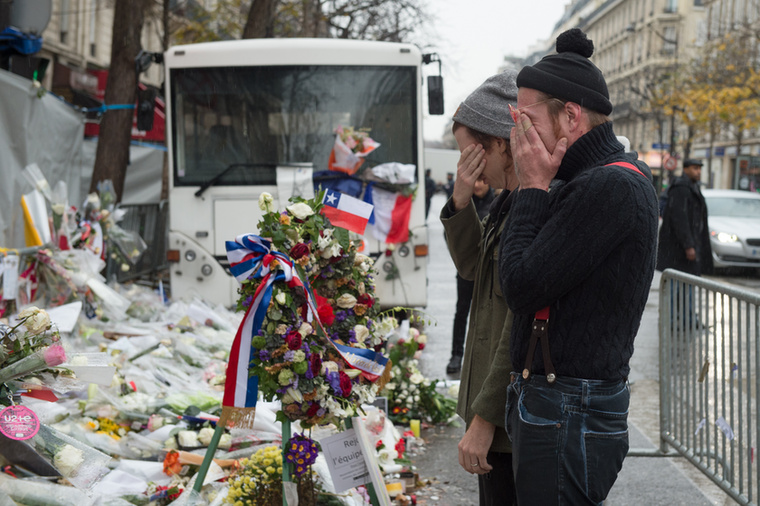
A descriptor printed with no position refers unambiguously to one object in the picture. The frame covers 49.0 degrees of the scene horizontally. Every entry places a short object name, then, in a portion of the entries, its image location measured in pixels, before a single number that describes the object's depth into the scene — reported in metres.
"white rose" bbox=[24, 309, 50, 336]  2.55
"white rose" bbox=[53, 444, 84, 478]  2.82
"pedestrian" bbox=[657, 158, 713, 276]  9.11
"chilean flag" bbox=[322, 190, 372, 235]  3.79
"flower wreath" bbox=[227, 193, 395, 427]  3.38
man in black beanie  2.06
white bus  8.73
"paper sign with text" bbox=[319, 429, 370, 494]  3.49
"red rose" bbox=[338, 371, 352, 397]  3.46
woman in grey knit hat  2.64
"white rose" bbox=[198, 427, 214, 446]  4.69
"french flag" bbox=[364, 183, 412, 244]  8.53
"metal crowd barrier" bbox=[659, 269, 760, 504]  4.03
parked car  15.23
